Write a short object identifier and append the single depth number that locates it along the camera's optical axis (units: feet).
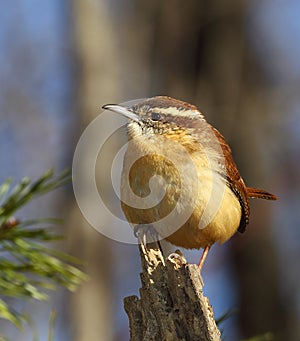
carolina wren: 21.59
